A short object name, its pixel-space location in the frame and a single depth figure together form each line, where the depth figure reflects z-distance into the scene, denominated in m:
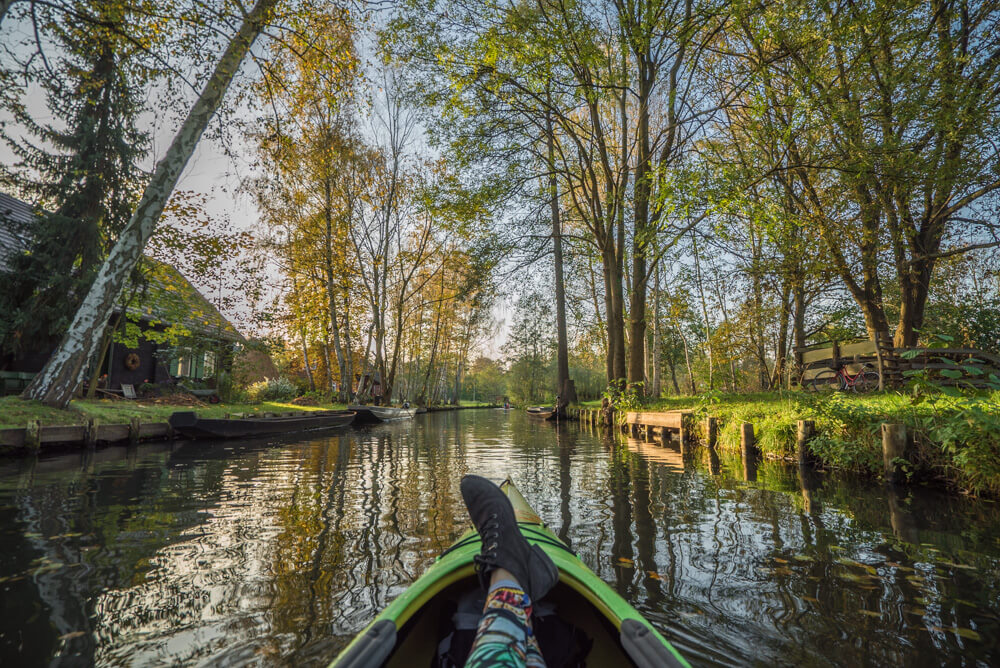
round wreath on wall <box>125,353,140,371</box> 15.37
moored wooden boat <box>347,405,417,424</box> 17.14
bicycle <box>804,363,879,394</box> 10.05
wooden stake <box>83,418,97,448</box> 8.14
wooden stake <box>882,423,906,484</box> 5.10
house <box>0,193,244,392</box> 12.28
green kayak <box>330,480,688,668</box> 1.32
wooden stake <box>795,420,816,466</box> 6.45
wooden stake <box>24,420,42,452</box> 7.24
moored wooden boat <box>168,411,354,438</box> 9.62
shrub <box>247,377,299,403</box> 18.44
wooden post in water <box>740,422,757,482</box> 7.65
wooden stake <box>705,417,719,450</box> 8.83
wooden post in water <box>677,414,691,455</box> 9.51
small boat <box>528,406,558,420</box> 19.73
